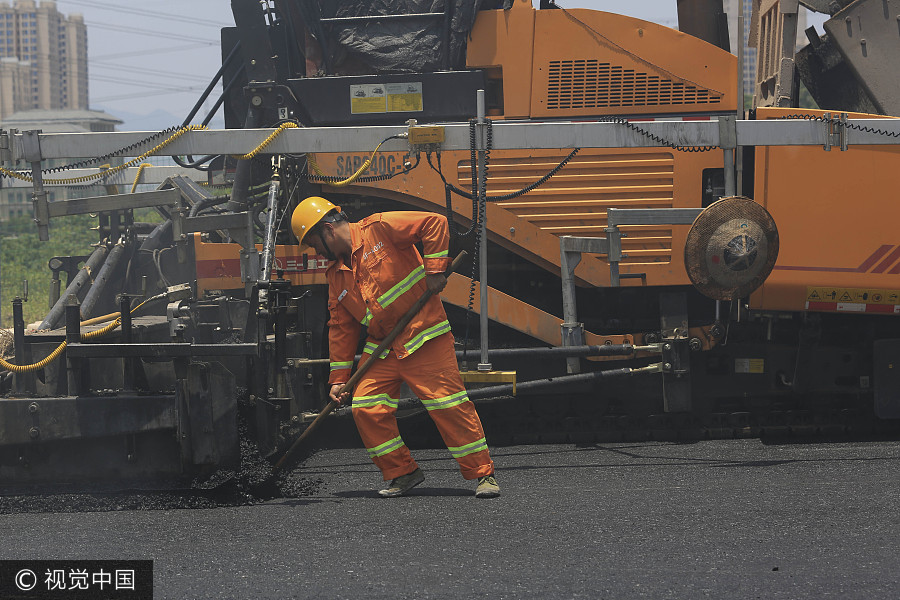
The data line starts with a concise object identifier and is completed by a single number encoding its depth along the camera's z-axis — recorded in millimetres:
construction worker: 8852
